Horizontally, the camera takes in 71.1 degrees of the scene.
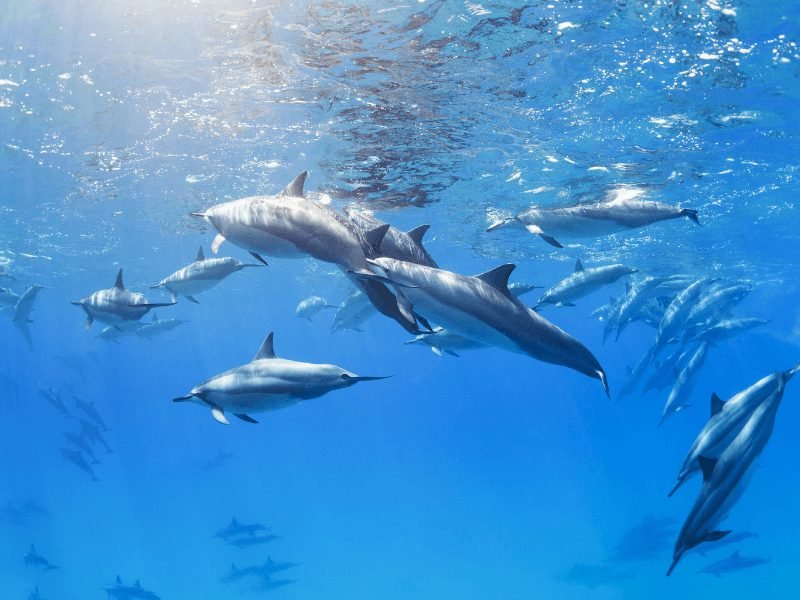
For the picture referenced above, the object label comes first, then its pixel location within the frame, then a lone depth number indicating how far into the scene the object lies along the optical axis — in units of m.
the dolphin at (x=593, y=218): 7.19
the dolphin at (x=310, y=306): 14.42
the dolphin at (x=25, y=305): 14.52
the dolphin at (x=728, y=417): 4.81
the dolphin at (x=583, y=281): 9.11
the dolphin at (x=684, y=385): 12.16
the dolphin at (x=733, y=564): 18.23
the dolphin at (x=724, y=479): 4.28
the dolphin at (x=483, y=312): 3.60
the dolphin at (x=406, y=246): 4.26
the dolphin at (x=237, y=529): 20.82
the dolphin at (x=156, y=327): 15.43
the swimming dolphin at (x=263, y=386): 4.95
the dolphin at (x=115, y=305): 7.75
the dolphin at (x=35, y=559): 20.19
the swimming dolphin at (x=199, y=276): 8.02
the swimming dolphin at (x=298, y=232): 3.76
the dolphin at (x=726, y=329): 13.38
